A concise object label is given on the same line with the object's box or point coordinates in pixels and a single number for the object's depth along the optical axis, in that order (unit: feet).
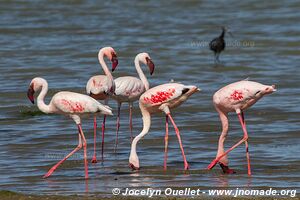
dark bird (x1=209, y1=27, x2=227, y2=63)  79.35
